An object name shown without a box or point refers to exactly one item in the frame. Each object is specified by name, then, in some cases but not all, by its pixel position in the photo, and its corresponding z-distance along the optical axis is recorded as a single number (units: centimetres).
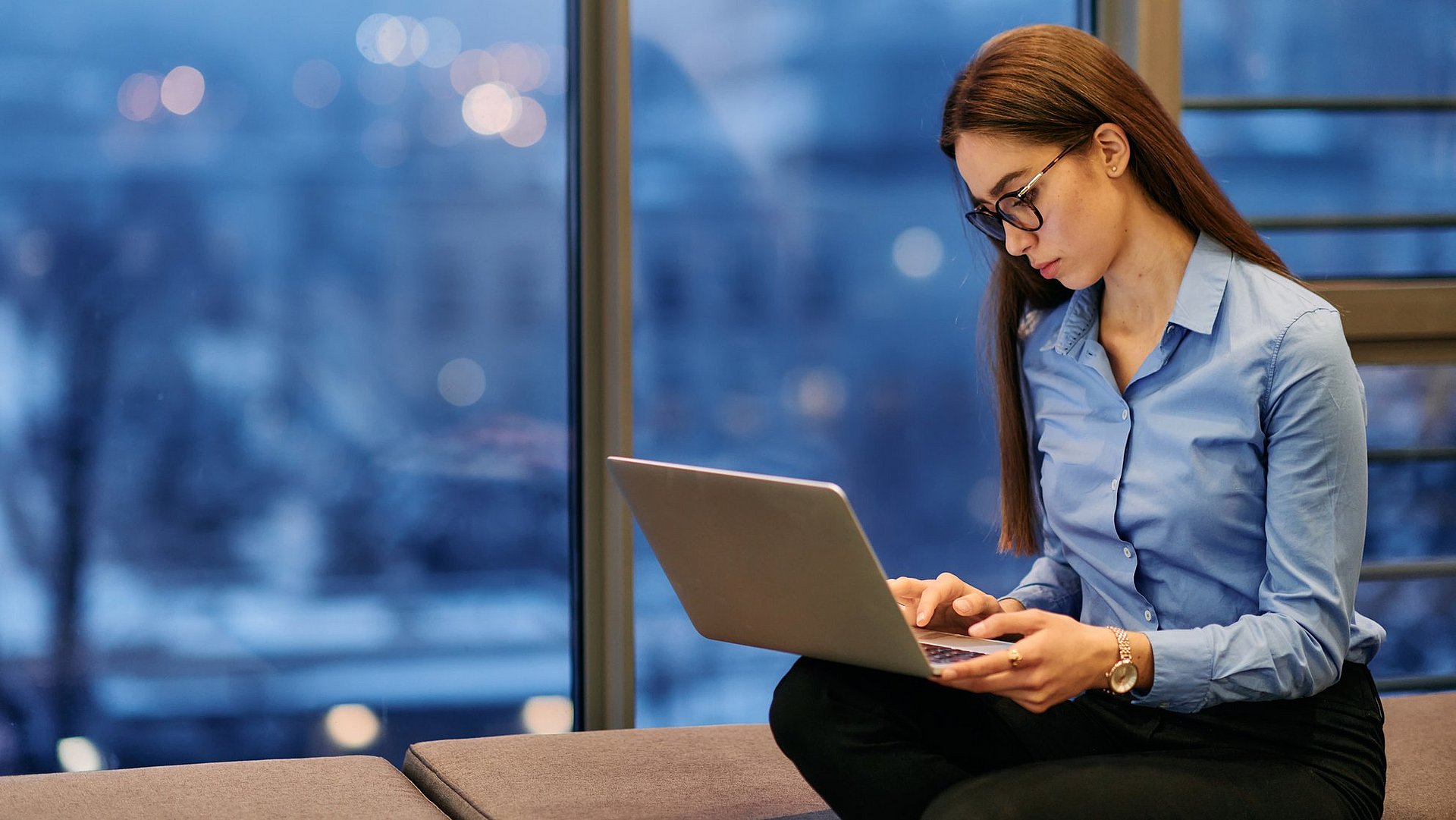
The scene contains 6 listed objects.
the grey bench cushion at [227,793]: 396
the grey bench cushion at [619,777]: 403
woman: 369
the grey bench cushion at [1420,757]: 401
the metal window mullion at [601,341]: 517
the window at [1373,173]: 560
